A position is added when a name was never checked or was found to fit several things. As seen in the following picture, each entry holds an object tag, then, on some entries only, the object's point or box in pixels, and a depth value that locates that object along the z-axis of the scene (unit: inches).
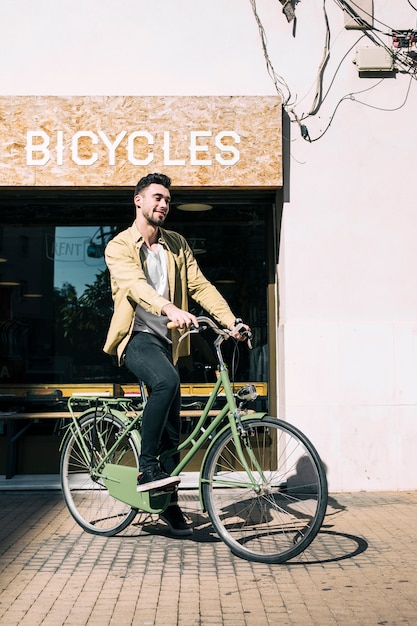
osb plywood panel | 303.3
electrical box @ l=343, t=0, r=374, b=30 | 315.6
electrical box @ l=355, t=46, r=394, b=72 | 315.0
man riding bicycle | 210.7
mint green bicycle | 191.8
